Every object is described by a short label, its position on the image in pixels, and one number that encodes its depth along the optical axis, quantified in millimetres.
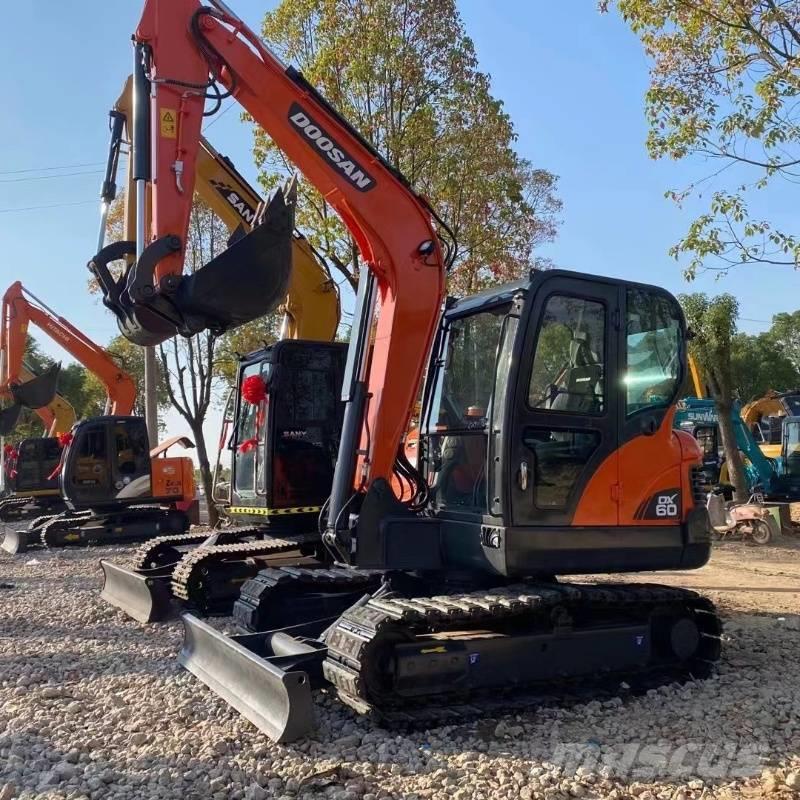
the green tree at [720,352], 17172
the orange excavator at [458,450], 5340
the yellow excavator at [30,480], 20203
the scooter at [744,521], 14469
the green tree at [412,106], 12977
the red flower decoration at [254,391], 8227
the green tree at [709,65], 9258
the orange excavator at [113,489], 15602
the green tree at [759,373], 37688
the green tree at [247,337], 20359
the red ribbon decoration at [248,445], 8453
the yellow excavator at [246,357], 8383
